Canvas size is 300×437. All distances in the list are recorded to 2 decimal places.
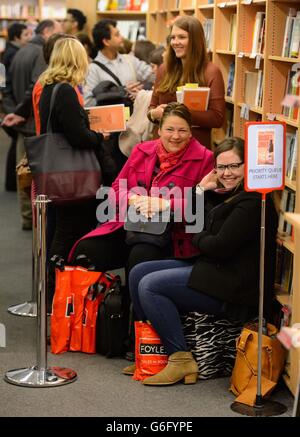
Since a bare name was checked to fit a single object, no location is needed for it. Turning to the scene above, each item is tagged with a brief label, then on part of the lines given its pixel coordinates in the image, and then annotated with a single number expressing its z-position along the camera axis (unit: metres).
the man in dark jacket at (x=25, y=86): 7.50
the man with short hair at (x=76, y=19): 11.62
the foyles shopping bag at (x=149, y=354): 4.41
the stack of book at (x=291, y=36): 4.46
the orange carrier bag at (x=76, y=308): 4.77
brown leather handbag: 4.11
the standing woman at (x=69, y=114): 5.21
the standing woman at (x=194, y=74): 5.41
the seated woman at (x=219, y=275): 4.16
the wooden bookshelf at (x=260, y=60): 4.24
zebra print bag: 4.38
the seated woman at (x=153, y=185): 4.70
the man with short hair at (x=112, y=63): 6.80
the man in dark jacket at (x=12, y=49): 9.61
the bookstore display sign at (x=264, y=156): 3.86
